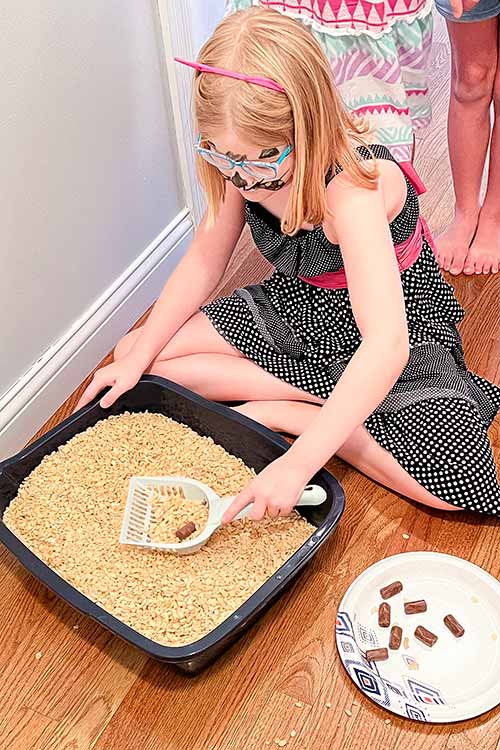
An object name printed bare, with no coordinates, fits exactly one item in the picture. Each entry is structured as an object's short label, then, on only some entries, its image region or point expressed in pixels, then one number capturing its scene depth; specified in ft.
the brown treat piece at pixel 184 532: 3.98
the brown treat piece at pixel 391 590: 3.96
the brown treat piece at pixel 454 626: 3.83
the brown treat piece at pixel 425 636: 3.82
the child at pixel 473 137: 5.08
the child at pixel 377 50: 4.75
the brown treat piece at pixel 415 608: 3.91
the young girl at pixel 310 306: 3.55
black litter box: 3.51
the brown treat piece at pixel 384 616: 3.88
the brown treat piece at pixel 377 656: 3.76
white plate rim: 3.54
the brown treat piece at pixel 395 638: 3.83
